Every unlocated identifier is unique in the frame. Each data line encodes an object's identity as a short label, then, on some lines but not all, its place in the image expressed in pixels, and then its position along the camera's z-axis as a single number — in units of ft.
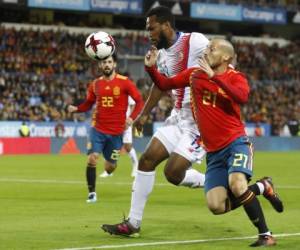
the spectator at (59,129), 126.32
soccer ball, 45.09
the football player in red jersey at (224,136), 30.66
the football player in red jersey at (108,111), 52.90
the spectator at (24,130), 120.88
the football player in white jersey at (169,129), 35.12
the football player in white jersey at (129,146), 78.69
